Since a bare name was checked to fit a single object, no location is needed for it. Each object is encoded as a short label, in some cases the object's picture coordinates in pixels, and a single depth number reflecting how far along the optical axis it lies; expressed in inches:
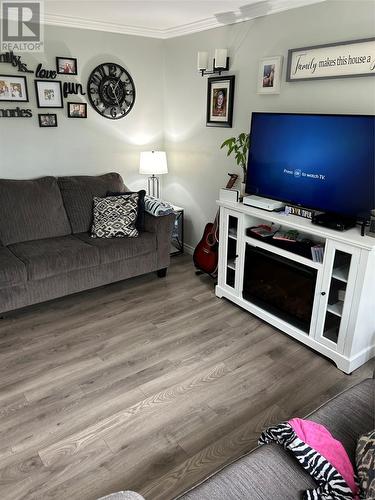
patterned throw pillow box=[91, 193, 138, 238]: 126.3
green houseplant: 115.7
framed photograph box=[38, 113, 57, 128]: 131.6
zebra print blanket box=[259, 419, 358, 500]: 40.7
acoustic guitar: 129.3
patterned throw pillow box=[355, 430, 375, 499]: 39.5
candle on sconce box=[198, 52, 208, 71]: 125.5
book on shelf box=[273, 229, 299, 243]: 101.1
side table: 158.9
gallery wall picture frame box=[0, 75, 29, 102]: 121.6
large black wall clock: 139.6
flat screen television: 83.8
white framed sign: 85.4
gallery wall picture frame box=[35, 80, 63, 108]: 128.6
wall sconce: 119.5
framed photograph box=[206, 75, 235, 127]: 124.8
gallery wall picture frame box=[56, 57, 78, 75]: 129.8
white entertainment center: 83.5
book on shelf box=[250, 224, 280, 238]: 107.2
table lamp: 145.9
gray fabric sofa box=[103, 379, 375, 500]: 40.7
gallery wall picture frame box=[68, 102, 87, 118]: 136.7
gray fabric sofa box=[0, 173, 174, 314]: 107.3
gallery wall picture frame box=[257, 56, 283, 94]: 106.1
